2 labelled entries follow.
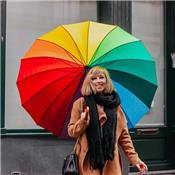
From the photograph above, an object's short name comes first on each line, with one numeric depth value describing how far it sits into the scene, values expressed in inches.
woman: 171.2
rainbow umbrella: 177.5
